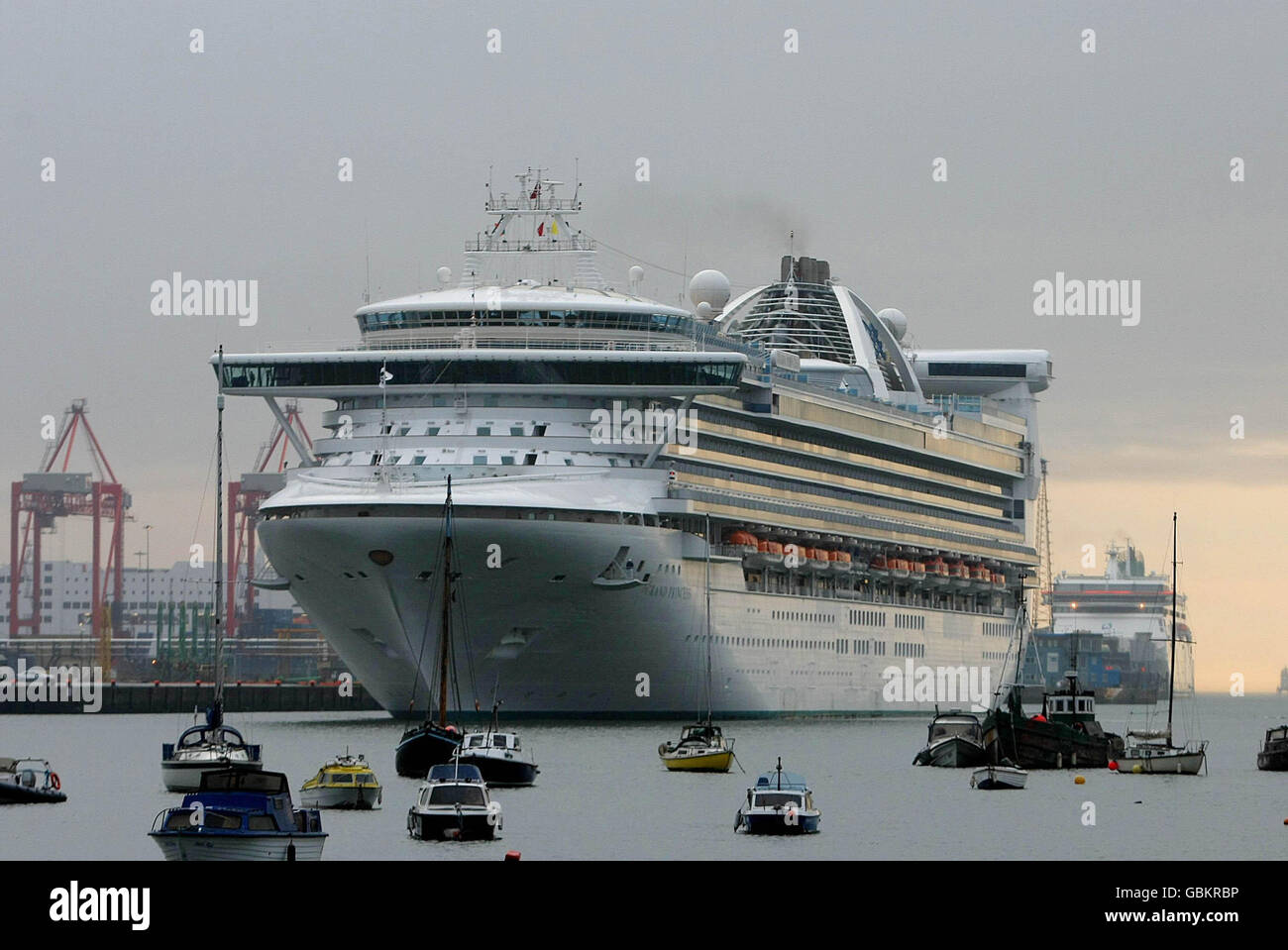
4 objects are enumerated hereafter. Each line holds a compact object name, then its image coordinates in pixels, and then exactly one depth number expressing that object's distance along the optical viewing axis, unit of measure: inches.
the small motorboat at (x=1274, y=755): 3058.6
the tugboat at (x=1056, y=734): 2856.8
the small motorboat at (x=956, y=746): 2864.2
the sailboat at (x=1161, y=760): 2859.3
